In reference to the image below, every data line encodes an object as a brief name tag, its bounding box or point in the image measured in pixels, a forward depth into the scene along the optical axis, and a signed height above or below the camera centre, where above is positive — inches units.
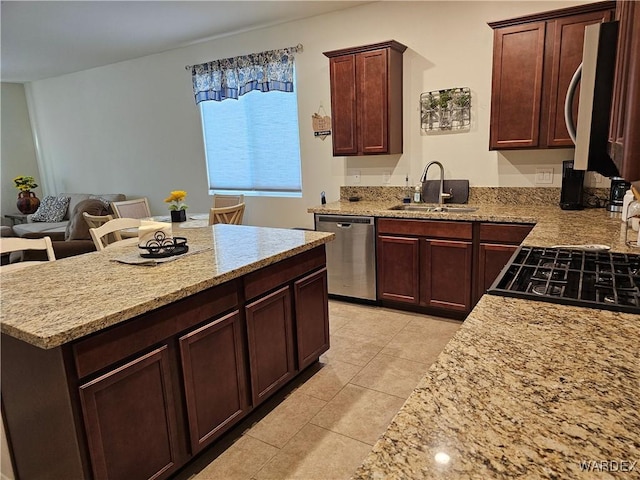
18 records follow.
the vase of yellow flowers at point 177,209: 157.3 -16.9
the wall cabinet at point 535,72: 117.2 +20.8
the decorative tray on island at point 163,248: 87.2 -16.9
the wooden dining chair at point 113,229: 108.0 -15.9
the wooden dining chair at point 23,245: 92.1 -15.9
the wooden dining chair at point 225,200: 188.2 -16.9
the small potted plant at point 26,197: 271.1 -16.5
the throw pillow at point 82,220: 200.4 -23.7
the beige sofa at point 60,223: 245.0 -31.8
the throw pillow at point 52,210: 264.2 -24.7
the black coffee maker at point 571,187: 125.3 -11.8
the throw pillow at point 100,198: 223.4 -17.8
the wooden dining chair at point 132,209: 192.2 -19.8
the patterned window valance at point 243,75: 179.8 +36.9
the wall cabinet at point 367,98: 146.8 +19.5
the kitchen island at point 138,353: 58.7 -29.3
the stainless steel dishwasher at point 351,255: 147.9 -34.2
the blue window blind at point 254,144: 189.8 +7.2
